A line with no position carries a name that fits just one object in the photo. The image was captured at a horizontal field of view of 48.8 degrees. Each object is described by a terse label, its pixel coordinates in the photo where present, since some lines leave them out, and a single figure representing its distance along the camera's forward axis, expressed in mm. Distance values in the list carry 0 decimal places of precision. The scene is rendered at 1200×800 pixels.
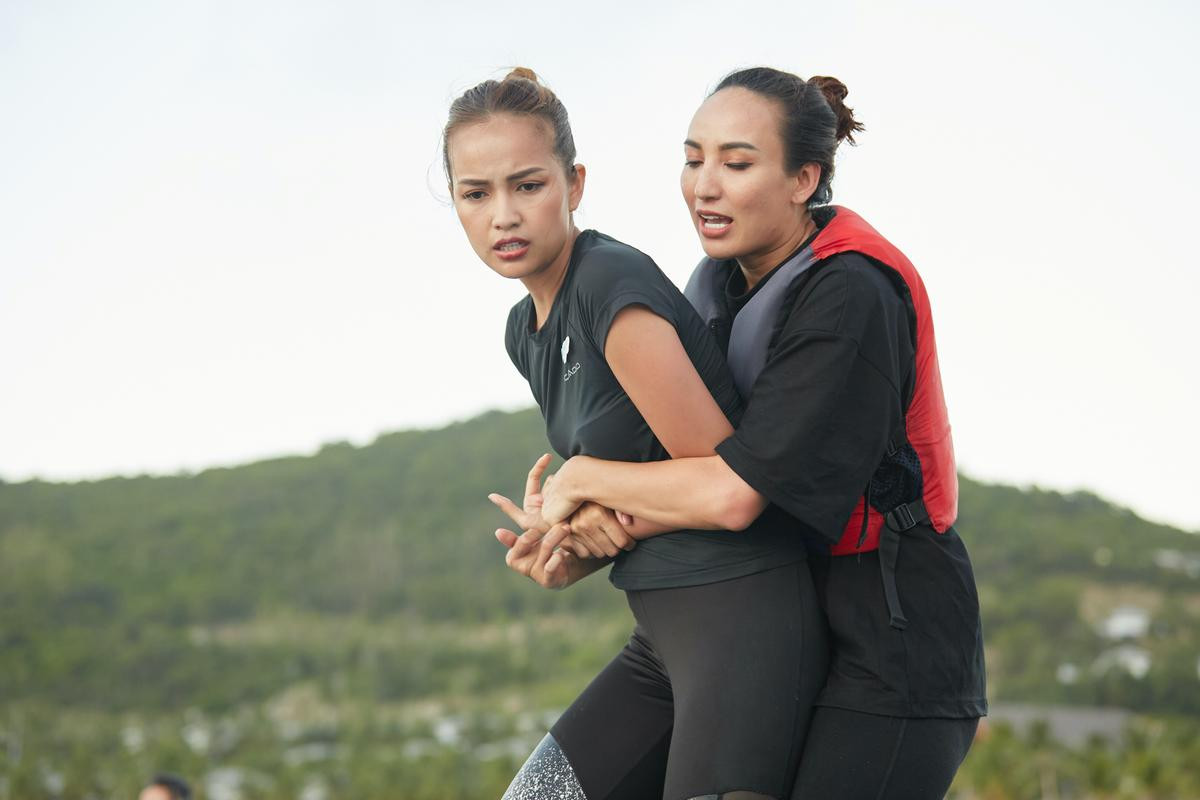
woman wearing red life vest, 2457
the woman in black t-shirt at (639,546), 2527
